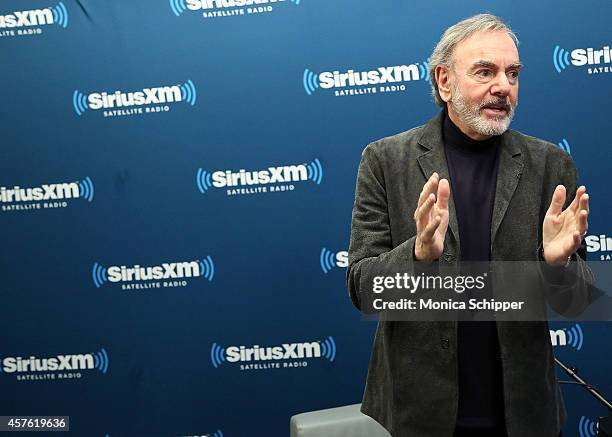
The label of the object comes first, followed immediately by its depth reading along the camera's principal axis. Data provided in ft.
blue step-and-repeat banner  11.54
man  5.43
